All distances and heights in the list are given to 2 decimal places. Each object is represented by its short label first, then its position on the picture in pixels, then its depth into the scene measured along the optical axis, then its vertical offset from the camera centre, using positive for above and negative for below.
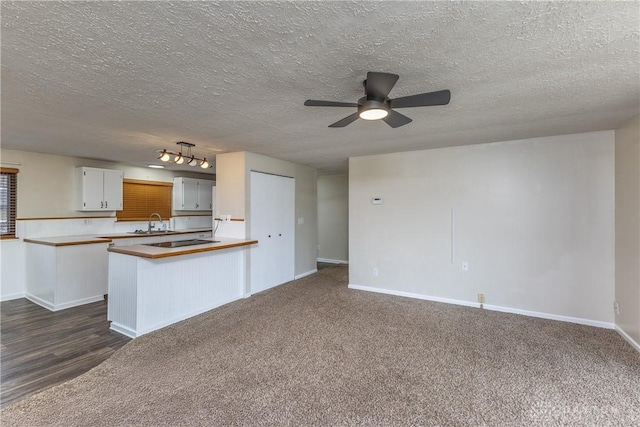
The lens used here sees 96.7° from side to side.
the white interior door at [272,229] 4.61 -0.25
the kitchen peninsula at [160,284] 3.08 -0.82
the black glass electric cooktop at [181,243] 3.62 -0.37
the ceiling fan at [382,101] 1.72 +0.77
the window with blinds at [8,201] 4.23 +0.23
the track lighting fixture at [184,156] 3.74 +0.85
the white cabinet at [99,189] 4.85 +0.48
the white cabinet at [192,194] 6.31 +0.50
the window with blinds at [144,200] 5.61 +0.34
